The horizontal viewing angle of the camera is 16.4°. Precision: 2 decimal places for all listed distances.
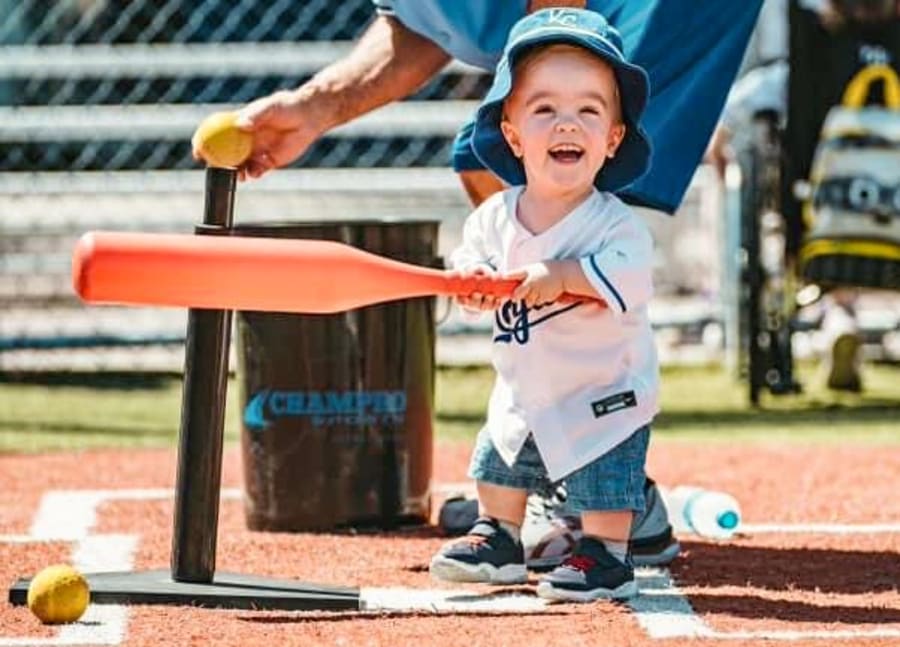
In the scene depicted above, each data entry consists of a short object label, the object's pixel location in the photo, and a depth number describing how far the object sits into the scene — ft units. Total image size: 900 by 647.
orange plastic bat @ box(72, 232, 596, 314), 16.70
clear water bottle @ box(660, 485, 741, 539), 23.19
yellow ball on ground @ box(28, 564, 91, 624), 17.64
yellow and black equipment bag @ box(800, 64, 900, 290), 37.47
